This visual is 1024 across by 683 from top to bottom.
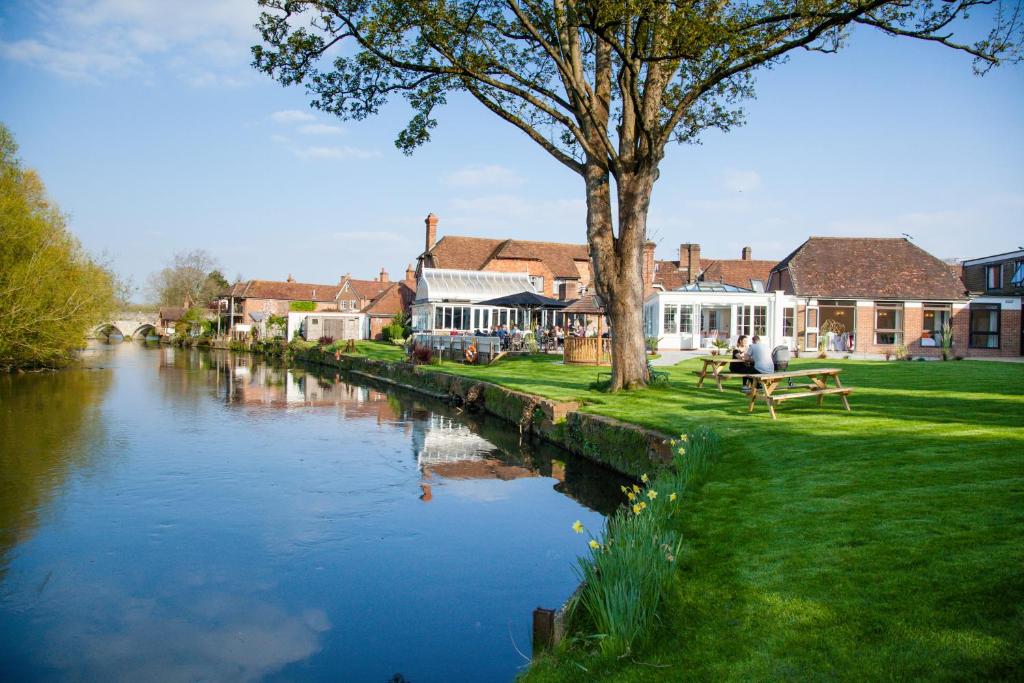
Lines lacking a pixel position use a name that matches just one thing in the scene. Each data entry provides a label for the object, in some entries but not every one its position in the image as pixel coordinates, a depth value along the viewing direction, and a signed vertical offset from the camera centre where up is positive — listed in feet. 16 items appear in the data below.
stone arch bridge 294.46 -0.59
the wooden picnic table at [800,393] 35.40 -3.18
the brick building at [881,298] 109.70 +4.71
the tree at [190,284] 321.50 +18.24
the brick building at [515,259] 158.30 +15.25
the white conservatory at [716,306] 105.09 +1.86
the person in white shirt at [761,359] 44.57 -1.97
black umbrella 93.86 +3.25
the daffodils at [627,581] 14.32 -5.51
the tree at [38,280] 90.07 +5.85
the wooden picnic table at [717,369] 49.23 -2.91
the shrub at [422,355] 96.32 -4.14
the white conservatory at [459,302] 129.18 +4.30
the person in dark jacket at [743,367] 45.65 -2.54
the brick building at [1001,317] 105.91 +1.87
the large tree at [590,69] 40.14 +16.51
